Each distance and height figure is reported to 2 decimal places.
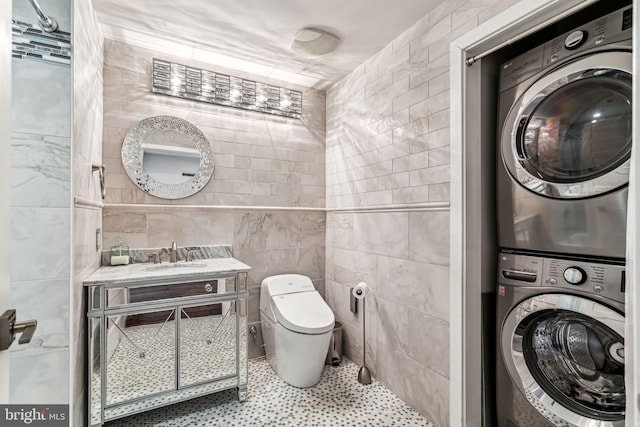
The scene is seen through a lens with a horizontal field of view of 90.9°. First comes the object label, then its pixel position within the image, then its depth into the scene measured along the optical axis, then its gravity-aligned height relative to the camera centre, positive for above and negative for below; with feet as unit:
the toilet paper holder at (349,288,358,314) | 8.30 -2.33
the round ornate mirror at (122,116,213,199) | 7.45 +1.44
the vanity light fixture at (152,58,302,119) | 7.69 +3.34
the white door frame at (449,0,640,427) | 5.28 -0.39
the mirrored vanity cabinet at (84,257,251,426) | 5.61 -2.34
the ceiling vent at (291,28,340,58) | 6.86 +3.94
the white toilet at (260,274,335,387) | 6.85 -2.56
